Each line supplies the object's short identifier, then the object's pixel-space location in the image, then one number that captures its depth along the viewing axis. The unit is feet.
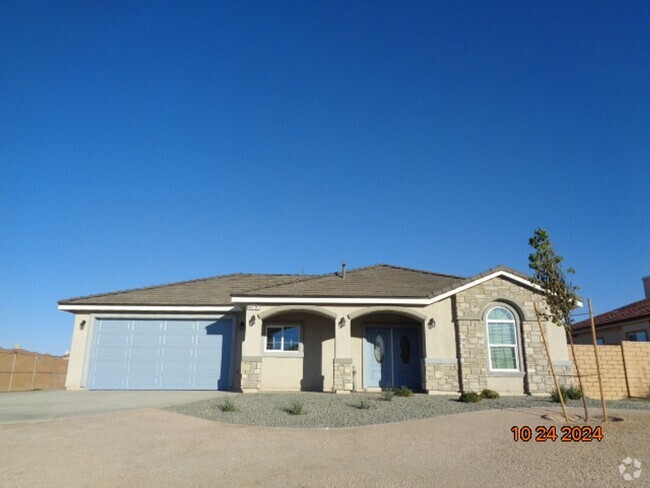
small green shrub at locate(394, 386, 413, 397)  42.66
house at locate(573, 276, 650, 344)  65.62
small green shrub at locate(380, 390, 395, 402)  39.04
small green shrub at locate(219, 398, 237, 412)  34.01
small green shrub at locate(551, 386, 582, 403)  39.76
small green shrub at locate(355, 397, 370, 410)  35.13
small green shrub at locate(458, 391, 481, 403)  38.68
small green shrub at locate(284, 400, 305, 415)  33.06
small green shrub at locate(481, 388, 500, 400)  41.37
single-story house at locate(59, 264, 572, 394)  47.62
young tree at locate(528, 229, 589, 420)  31.32
